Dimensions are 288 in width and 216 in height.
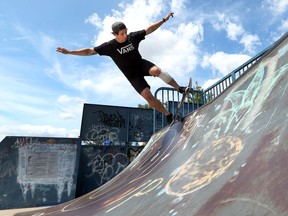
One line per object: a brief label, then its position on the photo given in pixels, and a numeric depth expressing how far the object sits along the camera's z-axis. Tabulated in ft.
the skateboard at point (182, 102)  10.14
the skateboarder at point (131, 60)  10.12
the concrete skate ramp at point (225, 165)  3.22
